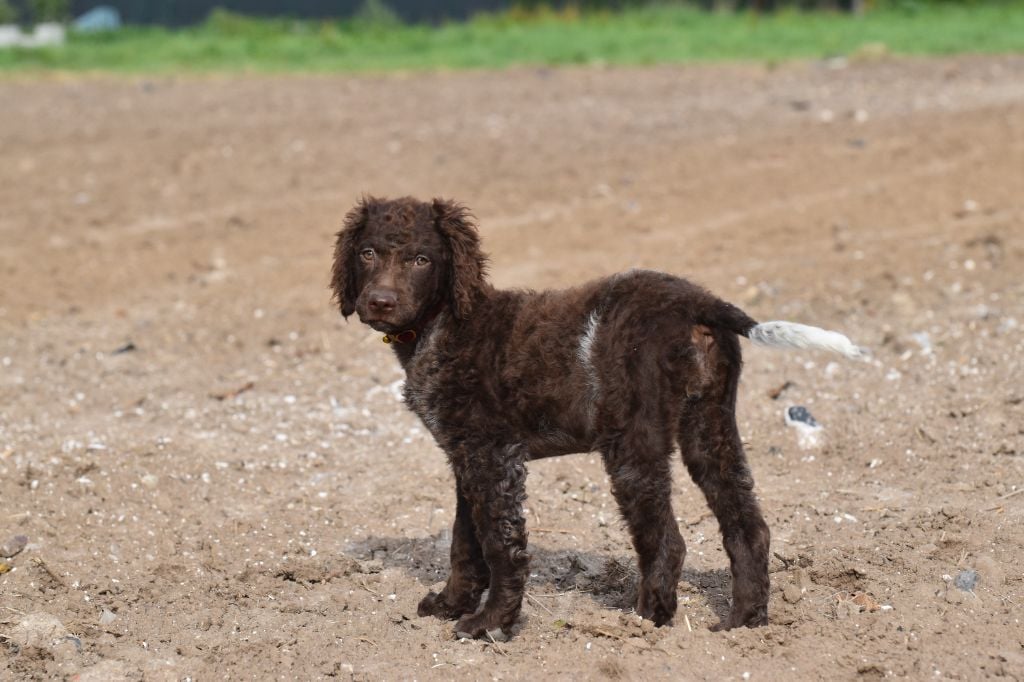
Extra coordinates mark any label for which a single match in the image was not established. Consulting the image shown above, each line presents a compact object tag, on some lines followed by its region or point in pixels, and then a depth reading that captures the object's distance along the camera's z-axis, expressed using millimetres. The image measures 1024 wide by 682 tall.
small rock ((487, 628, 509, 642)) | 10906
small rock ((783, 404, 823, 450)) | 15157
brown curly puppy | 10211
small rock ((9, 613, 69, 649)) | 11049
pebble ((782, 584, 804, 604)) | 11203
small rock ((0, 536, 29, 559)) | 12609
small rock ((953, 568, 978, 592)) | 11133
